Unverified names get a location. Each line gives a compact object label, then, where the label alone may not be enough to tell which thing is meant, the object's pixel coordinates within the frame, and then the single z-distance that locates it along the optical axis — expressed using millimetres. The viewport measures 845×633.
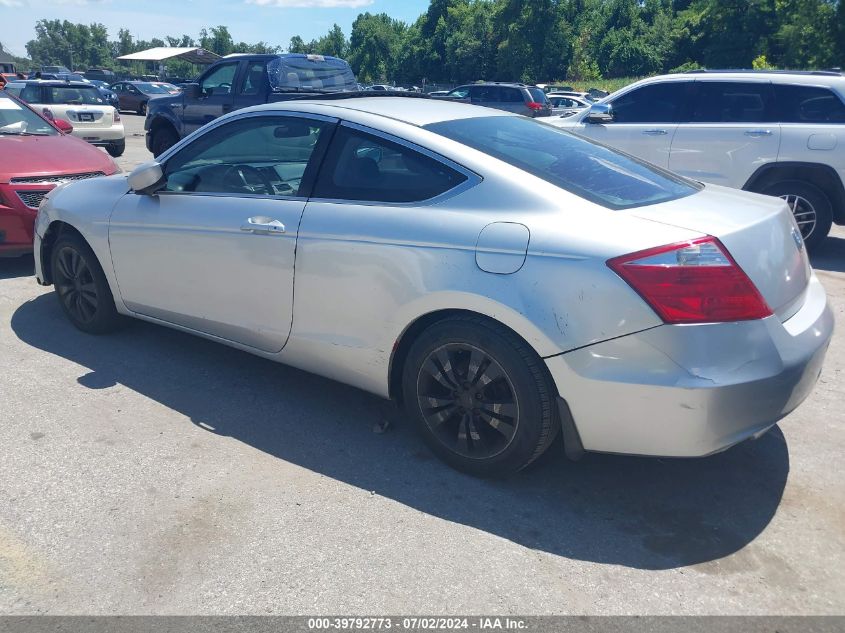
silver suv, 7051
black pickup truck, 10273
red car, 6098
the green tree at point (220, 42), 115812
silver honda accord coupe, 2674
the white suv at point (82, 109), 15086
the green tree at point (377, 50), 86750
